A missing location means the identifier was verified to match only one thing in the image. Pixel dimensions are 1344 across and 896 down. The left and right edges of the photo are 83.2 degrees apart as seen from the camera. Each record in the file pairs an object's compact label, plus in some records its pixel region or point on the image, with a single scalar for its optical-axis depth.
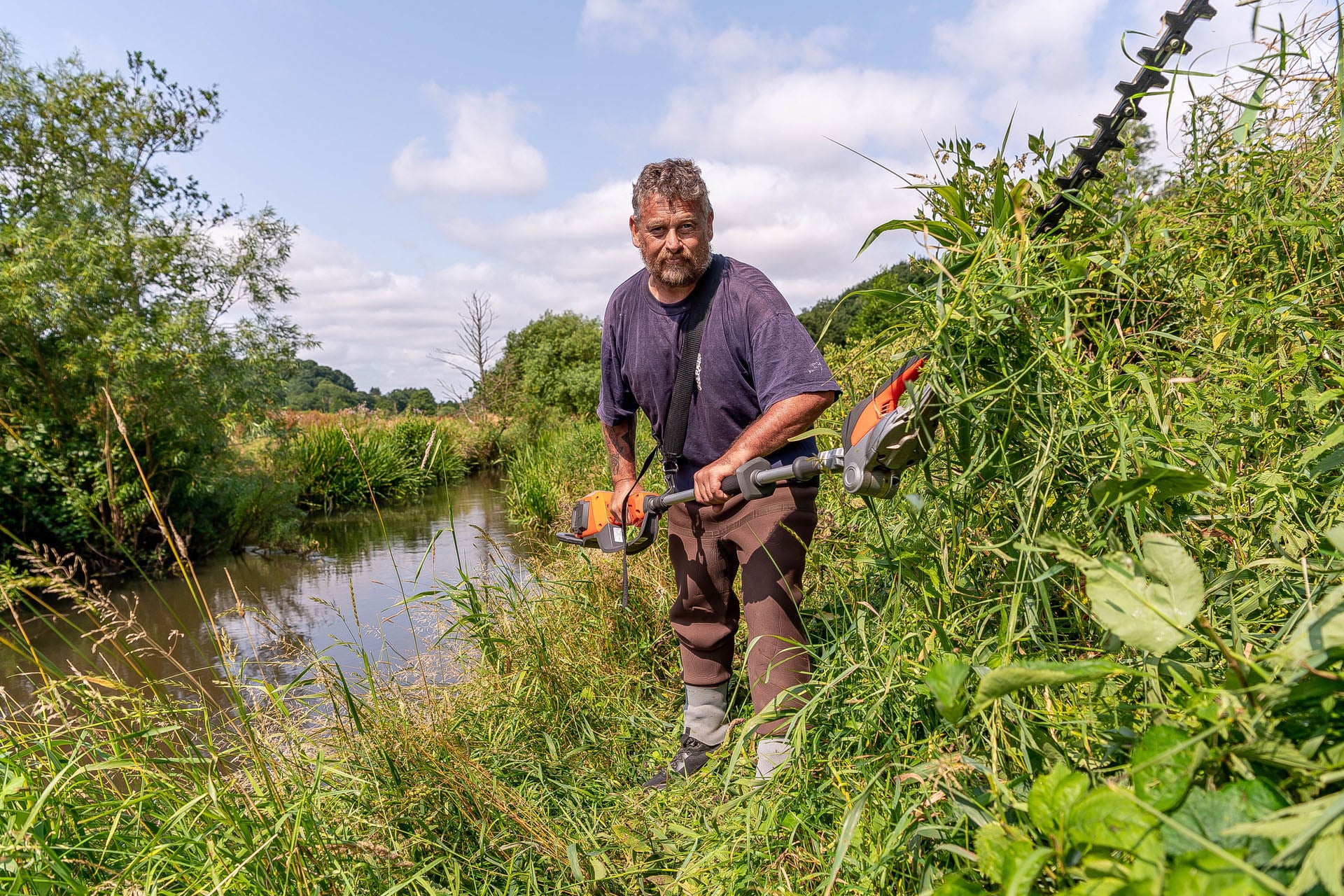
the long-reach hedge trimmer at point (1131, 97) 1.56
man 2.51
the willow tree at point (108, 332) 8.26
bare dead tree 18.78
